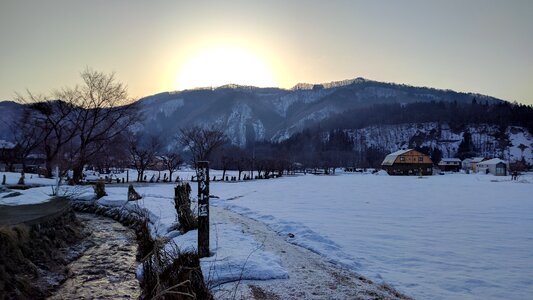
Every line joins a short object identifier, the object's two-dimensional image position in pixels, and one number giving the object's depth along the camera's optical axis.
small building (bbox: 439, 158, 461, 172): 113.25
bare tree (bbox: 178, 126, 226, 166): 50.78
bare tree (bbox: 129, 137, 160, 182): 46.18
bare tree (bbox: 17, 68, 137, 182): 36.38
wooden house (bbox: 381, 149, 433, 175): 83.12
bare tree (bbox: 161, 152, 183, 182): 50.79
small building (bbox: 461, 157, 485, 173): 103.68
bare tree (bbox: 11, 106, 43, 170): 37.31
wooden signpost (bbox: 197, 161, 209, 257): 7.55
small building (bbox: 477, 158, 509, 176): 80.00
